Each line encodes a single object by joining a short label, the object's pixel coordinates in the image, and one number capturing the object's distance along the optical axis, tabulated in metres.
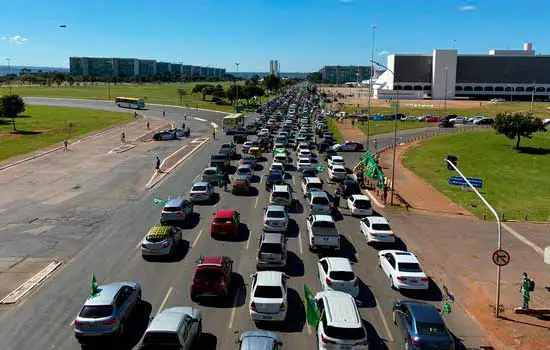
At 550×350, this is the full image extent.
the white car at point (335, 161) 47.23
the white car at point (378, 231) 26.77
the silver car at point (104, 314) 16.12
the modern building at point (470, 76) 188.00
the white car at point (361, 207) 32.66
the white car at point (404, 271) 20.73
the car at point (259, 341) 14.15
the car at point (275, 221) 28.41
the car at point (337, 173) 44.00
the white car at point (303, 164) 46.94
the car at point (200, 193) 35.50
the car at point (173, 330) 14.55
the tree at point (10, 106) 79.12
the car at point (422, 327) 15.35
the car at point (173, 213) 29.98
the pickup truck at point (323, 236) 25.28
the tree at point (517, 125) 61.16
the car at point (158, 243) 24.11
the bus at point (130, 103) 122.12
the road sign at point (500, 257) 19.02
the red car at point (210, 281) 19.38
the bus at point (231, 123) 80.62
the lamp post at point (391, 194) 36.53
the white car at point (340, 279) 19.83
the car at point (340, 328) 15.14
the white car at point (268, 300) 17.50
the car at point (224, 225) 27.59
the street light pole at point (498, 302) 19.03
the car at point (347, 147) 62.20
